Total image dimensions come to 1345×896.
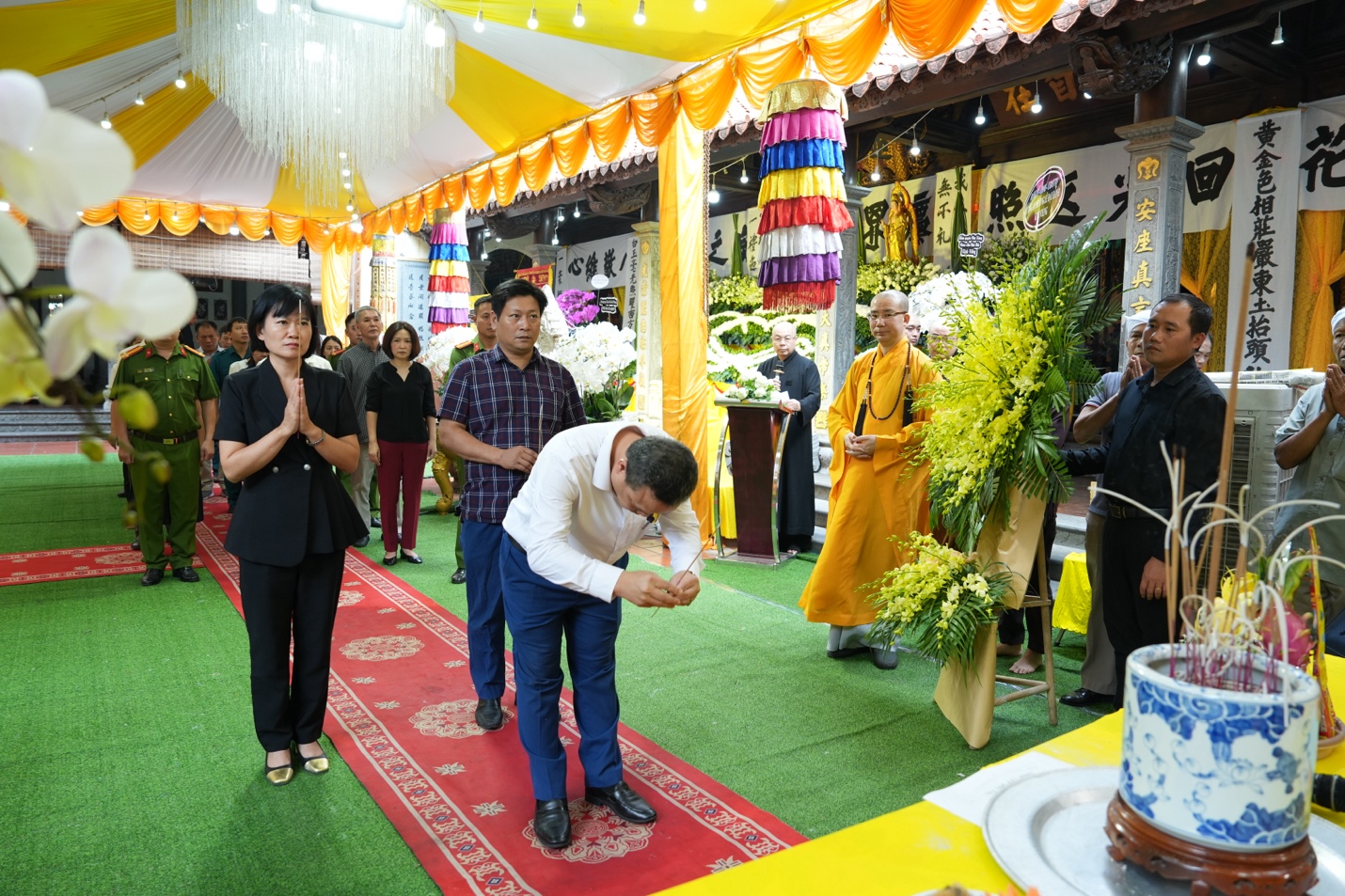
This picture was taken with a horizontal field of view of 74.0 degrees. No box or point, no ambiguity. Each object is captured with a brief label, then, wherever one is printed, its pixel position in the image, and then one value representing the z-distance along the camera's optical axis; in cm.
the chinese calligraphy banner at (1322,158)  599
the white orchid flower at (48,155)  40
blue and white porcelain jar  74
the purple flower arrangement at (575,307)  686
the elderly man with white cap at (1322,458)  273
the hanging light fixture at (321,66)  433
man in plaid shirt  287
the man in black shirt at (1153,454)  257
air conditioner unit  299
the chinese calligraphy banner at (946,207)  845
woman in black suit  235
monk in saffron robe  355
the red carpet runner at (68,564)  474
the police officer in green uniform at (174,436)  439
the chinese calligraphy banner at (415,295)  1145
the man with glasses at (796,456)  560
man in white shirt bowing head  188
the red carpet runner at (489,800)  208
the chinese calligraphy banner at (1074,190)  711
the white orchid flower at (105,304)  39
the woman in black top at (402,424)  496
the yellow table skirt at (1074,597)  374
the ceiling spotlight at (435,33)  445
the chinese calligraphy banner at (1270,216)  612
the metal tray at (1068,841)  82
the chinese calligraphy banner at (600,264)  1206
